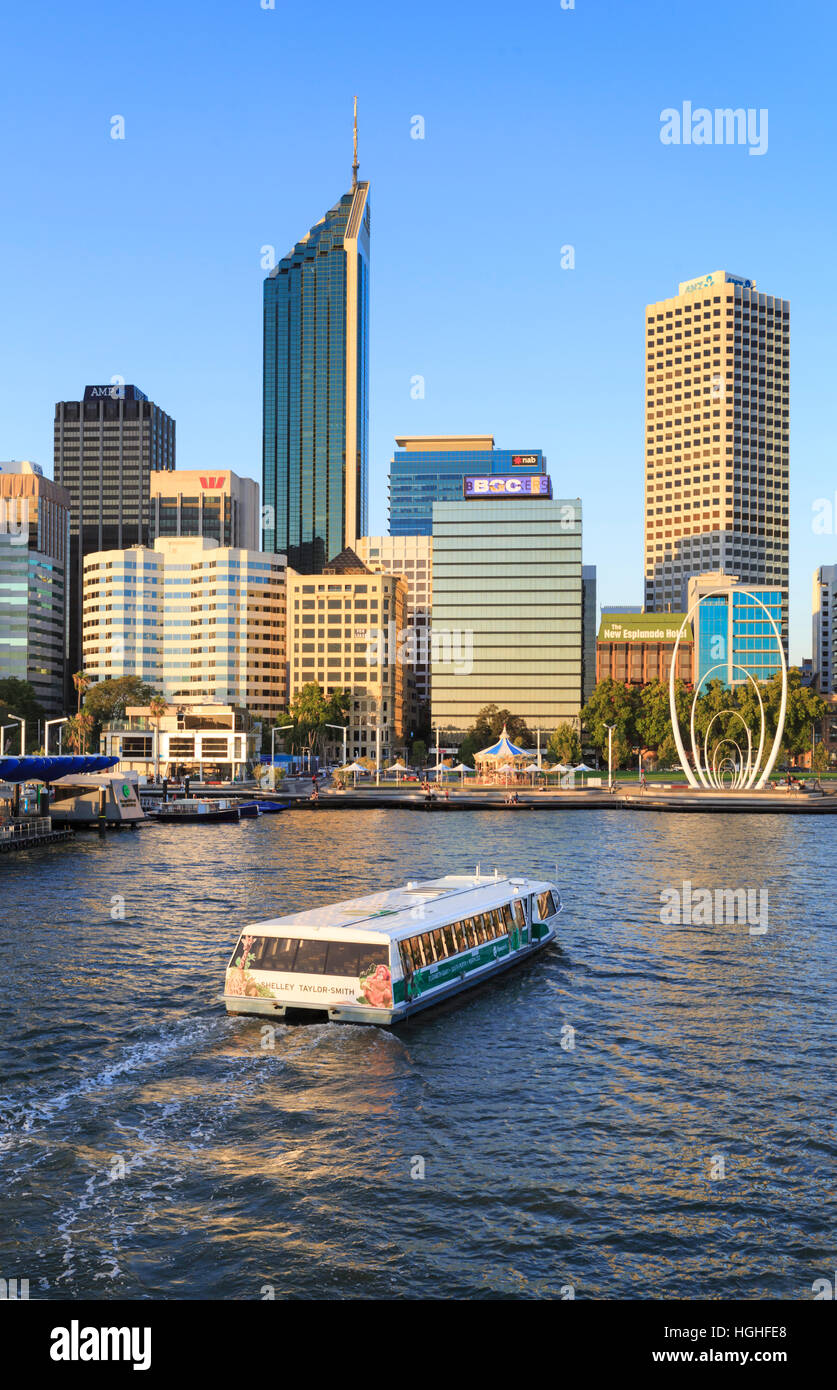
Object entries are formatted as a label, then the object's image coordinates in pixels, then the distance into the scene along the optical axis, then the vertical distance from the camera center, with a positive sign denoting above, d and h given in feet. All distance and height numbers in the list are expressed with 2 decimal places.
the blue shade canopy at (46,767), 327.47 -20.74
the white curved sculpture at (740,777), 542.57 -37.87
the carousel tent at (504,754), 628.28 -27.89
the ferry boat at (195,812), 433.89 -42.43
